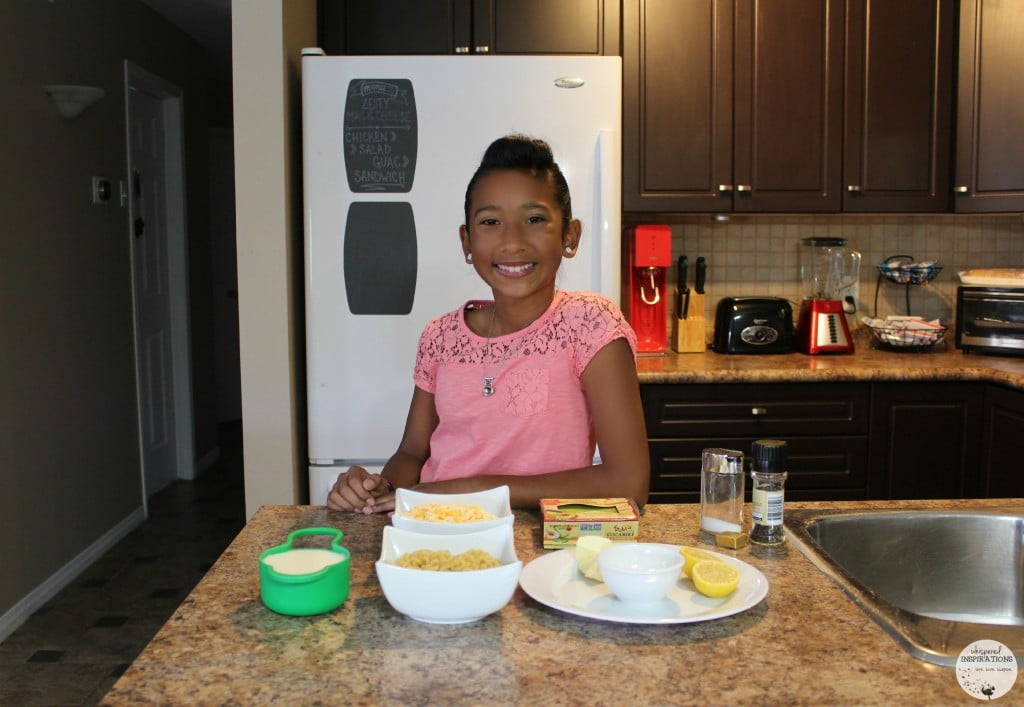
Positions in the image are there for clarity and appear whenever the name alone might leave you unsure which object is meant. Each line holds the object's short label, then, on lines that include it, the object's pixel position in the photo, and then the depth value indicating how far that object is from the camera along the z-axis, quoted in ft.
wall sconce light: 11.43
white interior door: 15.34
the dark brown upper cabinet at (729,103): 10.05
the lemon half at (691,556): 3.64
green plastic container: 3.34
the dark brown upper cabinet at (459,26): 9.75
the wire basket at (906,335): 10.66
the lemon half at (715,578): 3.45
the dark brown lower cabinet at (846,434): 9.49
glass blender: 11.48
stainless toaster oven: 10.26
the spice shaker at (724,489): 4.26
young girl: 5.04
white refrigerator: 8.56
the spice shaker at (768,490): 4.01
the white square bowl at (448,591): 3.17
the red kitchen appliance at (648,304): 10.52
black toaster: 10.68
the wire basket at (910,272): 11.42
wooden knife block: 10.87
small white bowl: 3.34
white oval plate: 3.30
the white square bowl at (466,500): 4.07
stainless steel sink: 4.49
